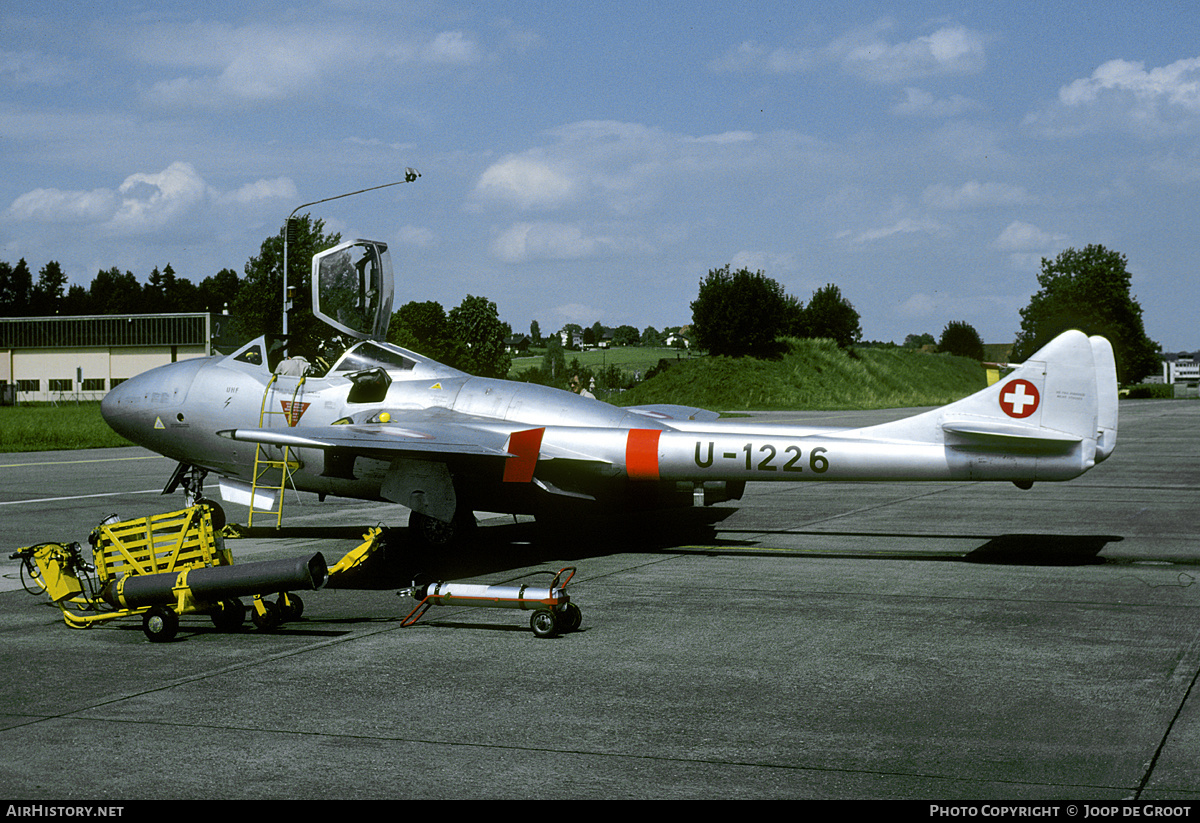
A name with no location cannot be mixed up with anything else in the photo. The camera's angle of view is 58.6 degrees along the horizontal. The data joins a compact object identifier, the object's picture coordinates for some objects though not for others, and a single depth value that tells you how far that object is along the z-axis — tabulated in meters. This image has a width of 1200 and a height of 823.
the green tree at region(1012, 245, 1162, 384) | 115.25
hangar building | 102.62
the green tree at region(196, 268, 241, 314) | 158.88
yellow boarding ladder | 13.20
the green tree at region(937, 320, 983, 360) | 155.62
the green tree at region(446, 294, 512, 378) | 115.12
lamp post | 29.66
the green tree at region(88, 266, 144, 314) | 164.88
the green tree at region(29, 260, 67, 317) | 169.10
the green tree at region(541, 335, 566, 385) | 127.69
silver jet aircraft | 10.88
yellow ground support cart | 8.03
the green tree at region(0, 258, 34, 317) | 168.88
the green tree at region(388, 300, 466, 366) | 108.44
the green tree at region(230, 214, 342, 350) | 83.84
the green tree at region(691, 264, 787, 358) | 87.50
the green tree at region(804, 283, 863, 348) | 106.75
